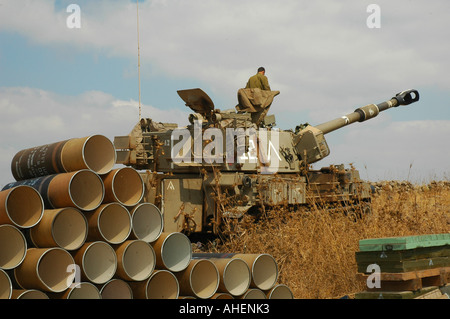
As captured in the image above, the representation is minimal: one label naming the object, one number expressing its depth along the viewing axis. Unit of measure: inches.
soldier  478.9
